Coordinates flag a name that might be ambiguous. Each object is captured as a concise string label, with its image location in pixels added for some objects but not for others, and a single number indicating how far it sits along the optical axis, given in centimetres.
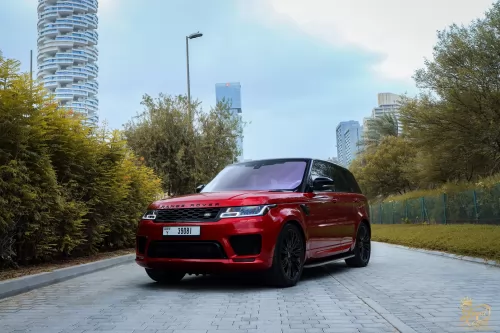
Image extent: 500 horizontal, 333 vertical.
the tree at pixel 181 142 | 2505
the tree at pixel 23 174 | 788
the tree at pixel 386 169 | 5250
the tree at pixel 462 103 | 2041
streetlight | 2930
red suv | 654
